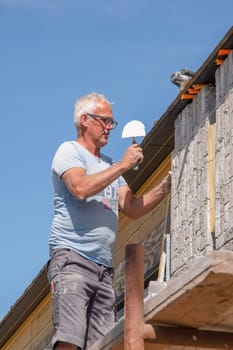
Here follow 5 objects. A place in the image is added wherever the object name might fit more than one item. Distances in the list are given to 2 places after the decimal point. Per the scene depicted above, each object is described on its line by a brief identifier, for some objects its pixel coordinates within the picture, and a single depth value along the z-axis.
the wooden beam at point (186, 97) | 15.03
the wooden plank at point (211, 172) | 13.86
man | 9.13
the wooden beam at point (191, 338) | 7.90
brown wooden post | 7.84
